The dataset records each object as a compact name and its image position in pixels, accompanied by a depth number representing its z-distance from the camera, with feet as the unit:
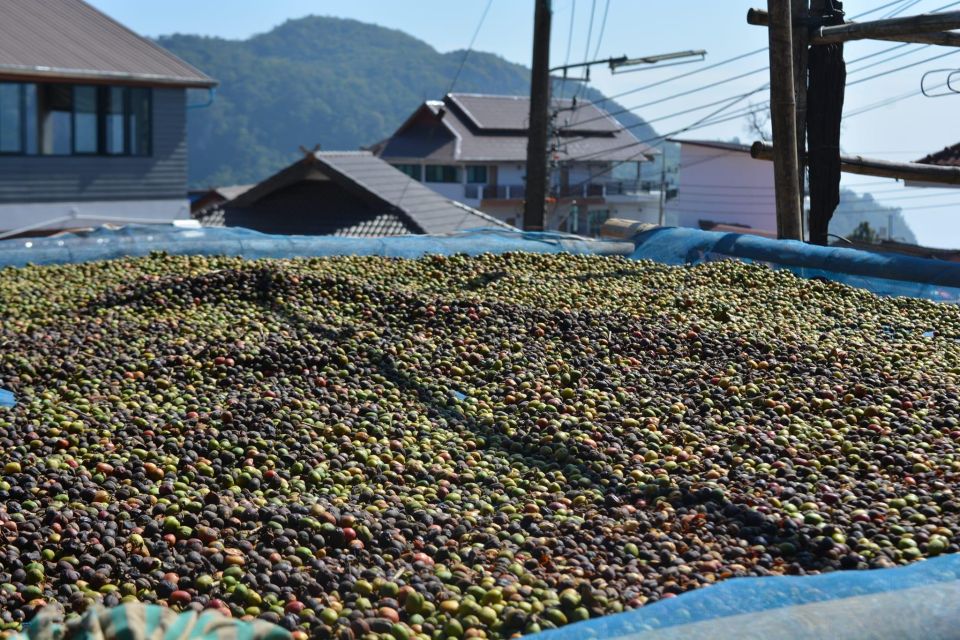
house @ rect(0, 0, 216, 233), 53.47
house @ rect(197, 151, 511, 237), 58.95
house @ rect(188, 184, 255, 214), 108.78
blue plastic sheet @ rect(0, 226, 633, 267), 27.76
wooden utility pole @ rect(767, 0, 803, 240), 24.59
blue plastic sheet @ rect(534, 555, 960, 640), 7.64
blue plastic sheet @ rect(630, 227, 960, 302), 22.68
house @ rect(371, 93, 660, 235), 135.33
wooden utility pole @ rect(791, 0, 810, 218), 25.71
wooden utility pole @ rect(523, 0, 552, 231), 42.80
